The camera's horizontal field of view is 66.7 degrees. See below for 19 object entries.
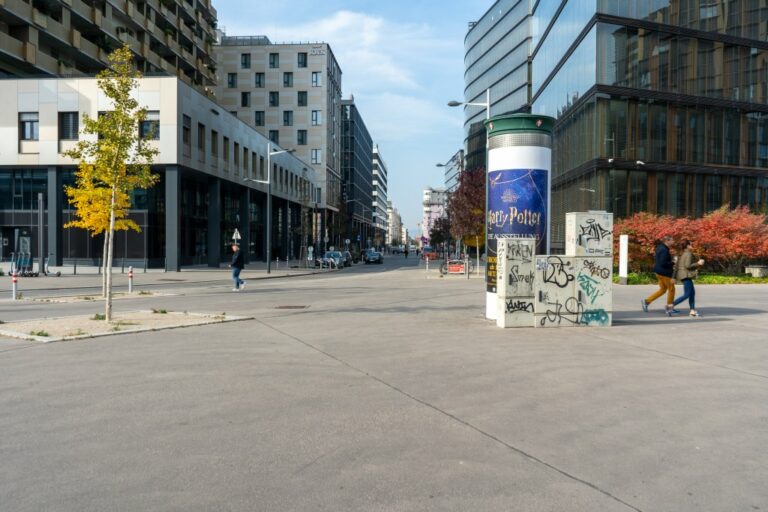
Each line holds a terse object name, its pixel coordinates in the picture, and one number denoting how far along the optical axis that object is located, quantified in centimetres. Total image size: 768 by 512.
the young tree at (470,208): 3662
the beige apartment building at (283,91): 7625
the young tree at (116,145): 1313
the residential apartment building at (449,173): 13262
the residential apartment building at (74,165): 3684
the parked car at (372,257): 6419
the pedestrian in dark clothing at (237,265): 2308
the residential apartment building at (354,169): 10438
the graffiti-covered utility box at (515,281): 1141
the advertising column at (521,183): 1243
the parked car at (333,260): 4912
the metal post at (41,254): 3194
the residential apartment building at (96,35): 3875
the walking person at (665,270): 1386
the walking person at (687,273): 1343
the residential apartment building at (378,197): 15636
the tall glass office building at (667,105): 3581
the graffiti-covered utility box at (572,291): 1153
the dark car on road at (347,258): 5531
